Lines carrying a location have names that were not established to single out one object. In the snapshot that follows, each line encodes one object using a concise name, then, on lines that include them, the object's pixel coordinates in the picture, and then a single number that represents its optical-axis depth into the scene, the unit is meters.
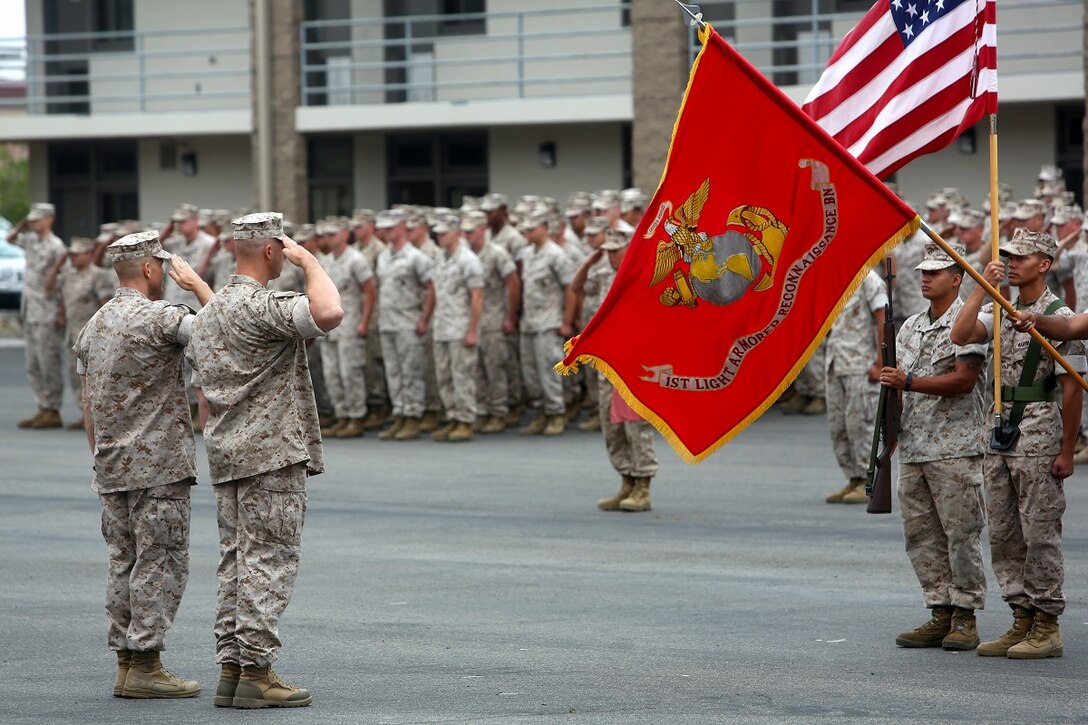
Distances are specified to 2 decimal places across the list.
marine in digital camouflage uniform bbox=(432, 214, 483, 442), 36.03
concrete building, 53.59
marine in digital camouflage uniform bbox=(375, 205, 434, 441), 37.05
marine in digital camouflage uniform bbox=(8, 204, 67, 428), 39.64
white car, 70.99
